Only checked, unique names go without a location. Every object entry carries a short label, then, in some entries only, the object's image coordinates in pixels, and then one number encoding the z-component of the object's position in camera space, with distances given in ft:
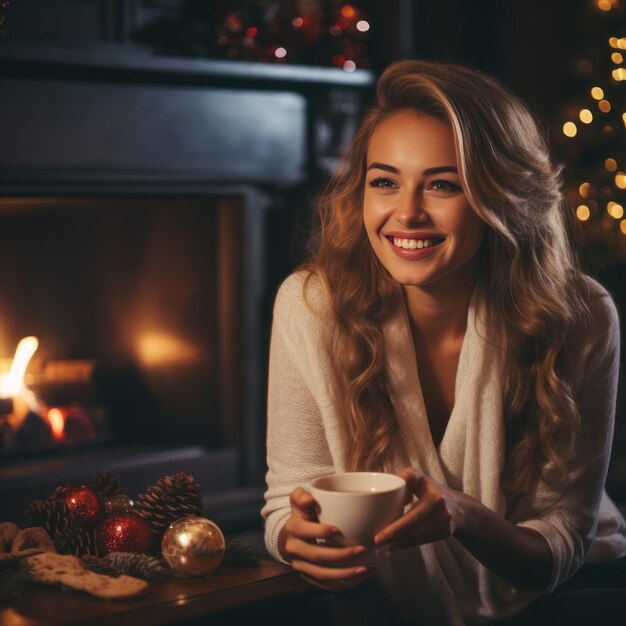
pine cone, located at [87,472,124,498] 4.68
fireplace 7.89
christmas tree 9.50
